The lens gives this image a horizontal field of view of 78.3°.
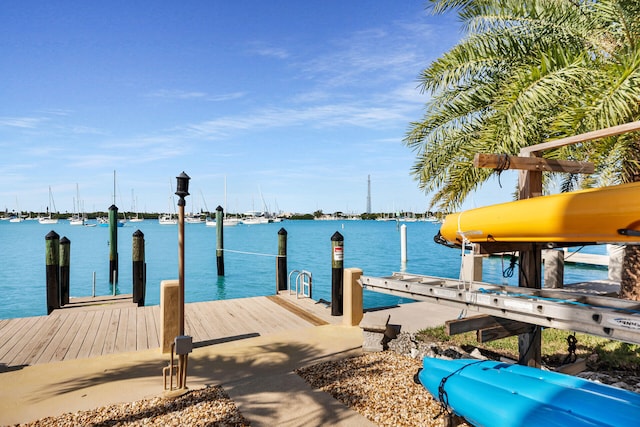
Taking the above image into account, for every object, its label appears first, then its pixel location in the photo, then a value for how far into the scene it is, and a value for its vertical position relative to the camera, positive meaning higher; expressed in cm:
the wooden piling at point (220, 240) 2273 -135
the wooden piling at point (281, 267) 1341 -175
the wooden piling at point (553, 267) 1339 -183
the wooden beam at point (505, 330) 494 -149
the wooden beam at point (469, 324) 470 -134
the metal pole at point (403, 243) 3491 -247
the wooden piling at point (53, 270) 1130 -155
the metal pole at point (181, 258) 550 -57
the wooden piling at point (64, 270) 1205 -166
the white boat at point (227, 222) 10511 -140
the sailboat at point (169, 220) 11619 -79
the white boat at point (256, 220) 12432 -103
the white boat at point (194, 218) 12970 -29
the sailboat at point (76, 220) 12029 -67
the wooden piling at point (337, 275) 981 -150
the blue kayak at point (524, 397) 352 -181
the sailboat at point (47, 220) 12938 -60
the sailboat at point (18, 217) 16685 +60
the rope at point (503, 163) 498 +67
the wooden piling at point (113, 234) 2005 -85
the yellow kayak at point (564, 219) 360 -5
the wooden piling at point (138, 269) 1213 -166
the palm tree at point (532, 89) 707 +248
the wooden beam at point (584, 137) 411 +90
